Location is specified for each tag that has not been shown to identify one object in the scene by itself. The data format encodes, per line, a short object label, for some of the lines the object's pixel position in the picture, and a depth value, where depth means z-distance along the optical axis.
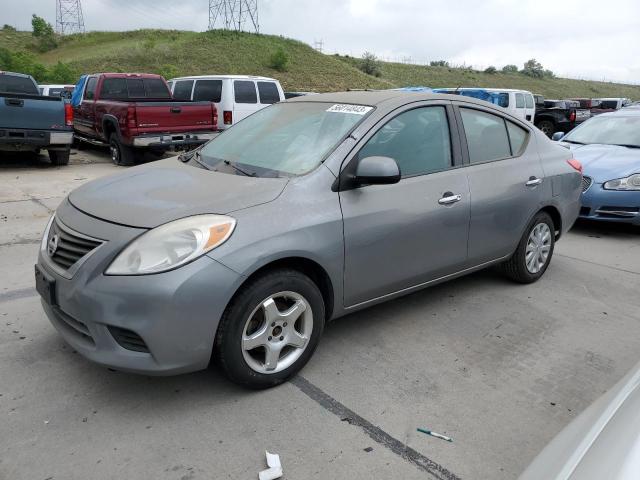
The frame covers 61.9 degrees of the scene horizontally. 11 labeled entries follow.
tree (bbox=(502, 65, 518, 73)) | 76.84
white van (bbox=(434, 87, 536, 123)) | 18.39
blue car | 6.58
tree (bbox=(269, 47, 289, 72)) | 45.25
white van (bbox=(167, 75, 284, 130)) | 12.32
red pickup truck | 10.20
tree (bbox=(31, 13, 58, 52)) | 54.91
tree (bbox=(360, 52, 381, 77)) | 57.31
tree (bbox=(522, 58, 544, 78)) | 76.56
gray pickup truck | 9.38
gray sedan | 2.60
